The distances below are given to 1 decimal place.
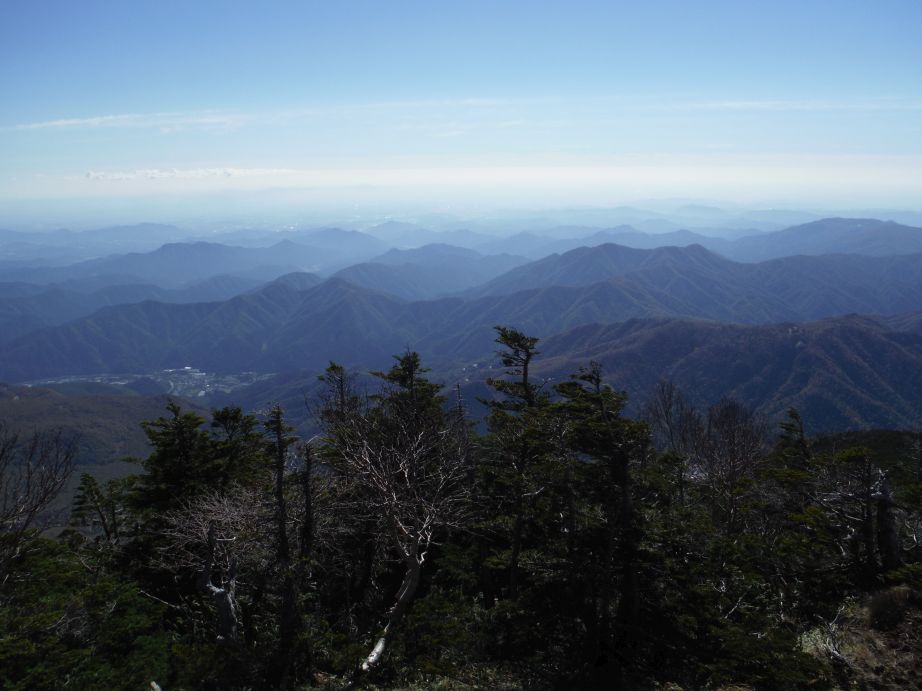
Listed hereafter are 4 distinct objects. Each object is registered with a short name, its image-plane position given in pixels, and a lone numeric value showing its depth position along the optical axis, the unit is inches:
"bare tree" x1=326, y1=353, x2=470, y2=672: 526.9
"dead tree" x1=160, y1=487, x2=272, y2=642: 535.5
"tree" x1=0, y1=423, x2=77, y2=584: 473.9
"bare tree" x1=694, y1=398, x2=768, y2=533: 992.1
